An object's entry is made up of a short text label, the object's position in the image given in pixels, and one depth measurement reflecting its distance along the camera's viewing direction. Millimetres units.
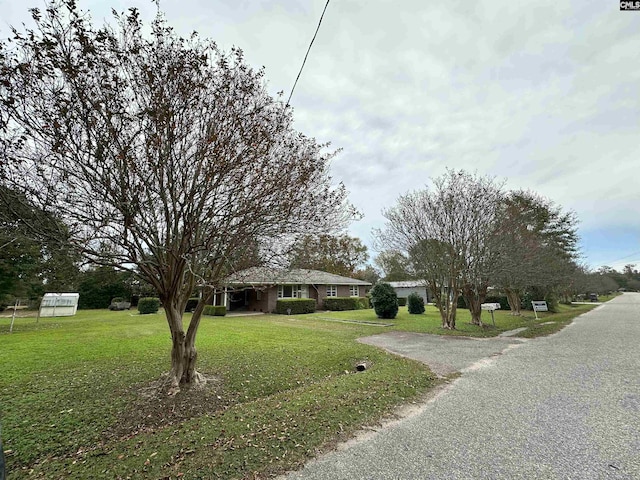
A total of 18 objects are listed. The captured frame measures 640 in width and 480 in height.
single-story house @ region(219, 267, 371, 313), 22719
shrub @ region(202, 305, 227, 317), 20125
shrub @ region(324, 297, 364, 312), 24250
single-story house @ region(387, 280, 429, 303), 39750
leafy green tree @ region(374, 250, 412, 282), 14505
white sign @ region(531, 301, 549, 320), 17714
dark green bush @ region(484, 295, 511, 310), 25819
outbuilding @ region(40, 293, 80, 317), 17547
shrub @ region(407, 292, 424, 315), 21281
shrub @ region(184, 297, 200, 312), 21859
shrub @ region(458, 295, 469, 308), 27547
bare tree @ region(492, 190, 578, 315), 13008
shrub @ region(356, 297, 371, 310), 26014
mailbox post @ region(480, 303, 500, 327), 12883
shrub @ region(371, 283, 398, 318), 17875
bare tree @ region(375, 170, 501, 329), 12664
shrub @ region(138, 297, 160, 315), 20141
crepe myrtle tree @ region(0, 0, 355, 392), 3852
